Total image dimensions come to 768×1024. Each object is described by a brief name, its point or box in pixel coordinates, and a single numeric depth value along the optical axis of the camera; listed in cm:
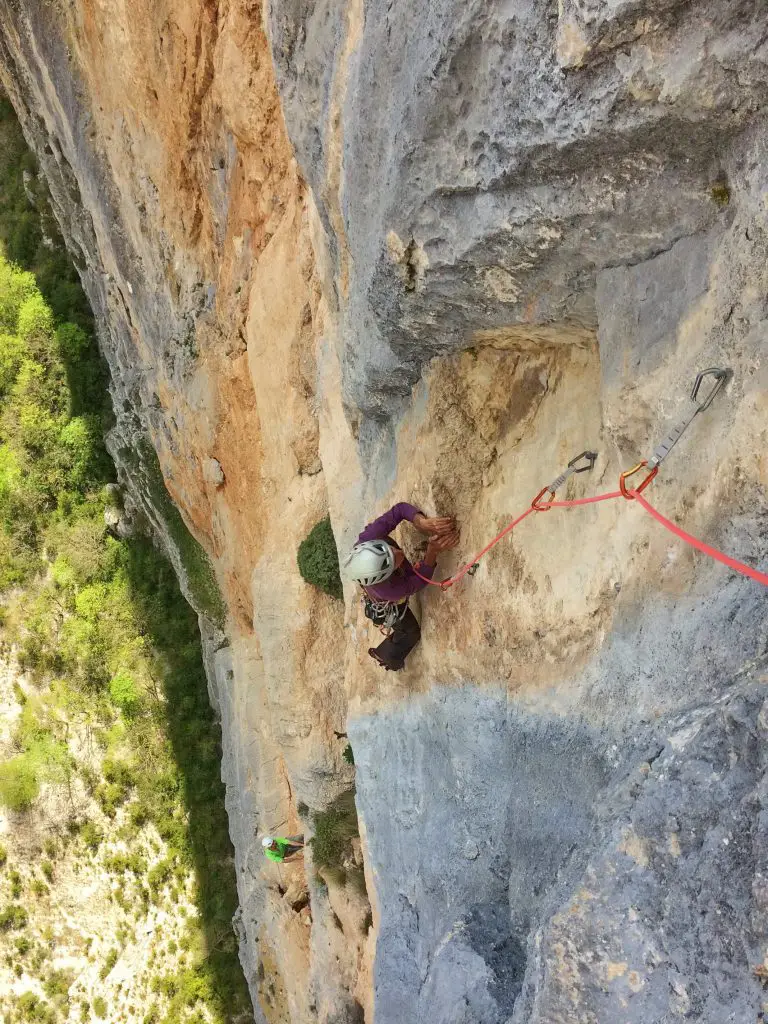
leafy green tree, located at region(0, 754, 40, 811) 1452
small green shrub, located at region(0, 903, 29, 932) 1427
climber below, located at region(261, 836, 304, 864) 1118
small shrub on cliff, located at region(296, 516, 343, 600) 912
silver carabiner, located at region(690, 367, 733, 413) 351
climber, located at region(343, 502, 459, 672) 617
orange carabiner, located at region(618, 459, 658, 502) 391
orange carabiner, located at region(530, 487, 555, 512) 489
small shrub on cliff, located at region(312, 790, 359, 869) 945
